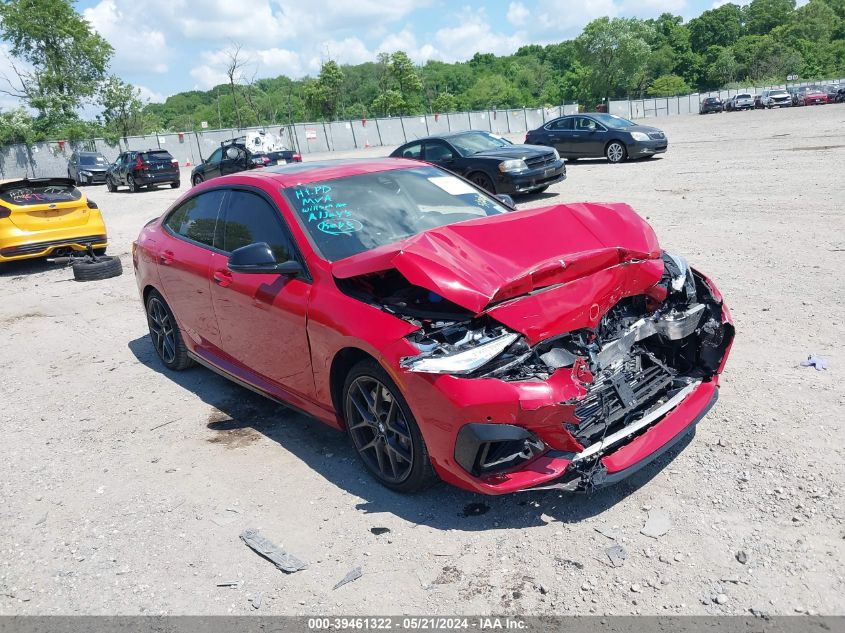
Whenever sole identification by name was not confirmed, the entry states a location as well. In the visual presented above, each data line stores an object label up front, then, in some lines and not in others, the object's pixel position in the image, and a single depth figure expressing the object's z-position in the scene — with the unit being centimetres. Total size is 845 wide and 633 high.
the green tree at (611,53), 10106
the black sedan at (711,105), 5428
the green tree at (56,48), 5481
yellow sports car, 1096
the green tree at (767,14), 12294
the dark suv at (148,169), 2553
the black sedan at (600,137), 1886
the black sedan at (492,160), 1357
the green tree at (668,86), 10541
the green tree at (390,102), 8468
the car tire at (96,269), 1045
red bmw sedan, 311
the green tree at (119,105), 5597
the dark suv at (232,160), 2236
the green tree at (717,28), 12581
